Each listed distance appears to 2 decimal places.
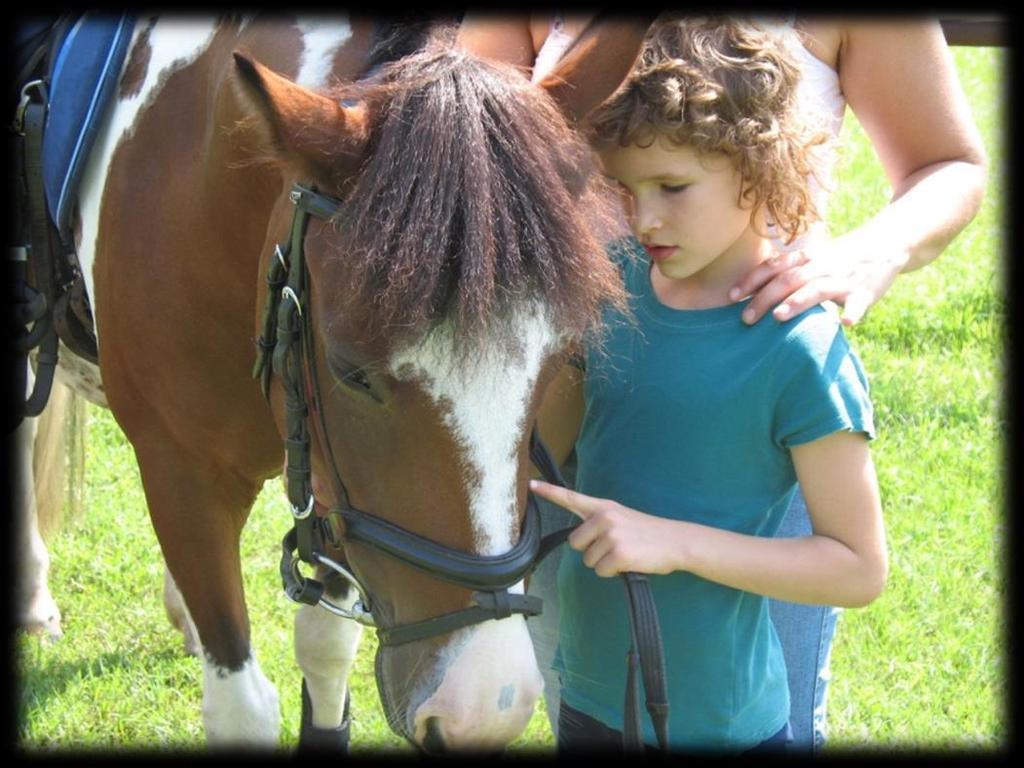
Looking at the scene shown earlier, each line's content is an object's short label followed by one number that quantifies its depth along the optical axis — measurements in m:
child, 1.76
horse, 1.65
